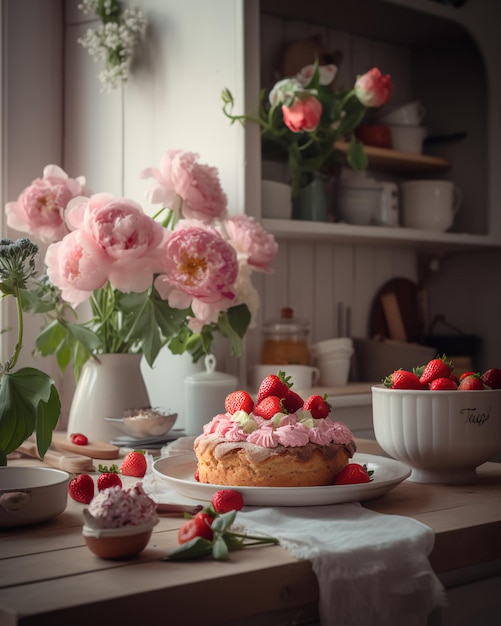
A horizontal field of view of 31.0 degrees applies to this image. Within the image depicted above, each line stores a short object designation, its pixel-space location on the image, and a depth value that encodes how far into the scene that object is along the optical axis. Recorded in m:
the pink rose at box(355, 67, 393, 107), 2.13
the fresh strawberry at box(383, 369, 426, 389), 1.25
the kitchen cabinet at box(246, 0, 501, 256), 2.44
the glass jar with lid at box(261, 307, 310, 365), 2.22
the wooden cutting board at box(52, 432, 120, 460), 1.52
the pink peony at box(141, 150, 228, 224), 1.77
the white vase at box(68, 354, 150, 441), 1.77
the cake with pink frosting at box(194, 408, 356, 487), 1.10
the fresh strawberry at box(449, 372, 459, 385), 1.27
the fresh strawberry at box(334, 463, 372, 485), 1.11
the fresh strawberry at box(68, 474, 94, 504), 1.15
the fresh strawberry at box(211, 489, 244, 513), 1.02
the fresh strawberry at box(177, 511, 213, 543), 0.91
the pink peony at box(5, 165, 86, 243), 1.79
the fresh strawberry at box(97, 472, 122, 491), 1.13
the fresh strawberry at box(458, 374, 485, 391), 1.23
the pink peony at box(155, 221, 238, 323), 1.60
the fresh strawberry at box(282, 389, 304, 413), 1.19
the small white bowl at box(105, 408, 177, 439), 1.62
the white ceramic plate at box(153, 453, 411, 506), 1.06
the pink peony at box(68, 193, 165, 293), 1.54
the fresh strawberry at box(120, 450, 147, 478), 1.31
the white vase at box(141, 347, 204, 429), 2.08
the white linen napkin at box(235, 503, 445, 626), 0.86
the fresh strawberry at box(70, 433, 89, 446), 1.58
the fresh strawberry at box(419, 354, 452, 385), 1.26
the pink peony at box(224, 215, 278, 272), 1.83
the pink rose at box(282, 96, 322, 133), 1.97
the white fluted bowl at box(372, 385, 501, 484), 1.21
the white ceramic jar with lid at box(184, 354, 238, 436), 1.79
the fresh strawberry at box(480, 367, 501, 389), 1.27
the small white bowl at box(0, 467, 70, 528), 1.00
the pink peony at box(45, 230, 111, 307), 1.56
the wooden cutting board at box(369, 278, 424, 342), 2.60
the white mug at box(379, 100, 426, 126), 2.56
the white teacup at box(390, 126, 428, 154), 2.56
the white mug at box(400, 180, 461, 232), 2.53
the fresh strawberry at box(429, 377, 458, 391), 1.23
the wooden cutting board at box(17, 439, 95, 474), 1.37
